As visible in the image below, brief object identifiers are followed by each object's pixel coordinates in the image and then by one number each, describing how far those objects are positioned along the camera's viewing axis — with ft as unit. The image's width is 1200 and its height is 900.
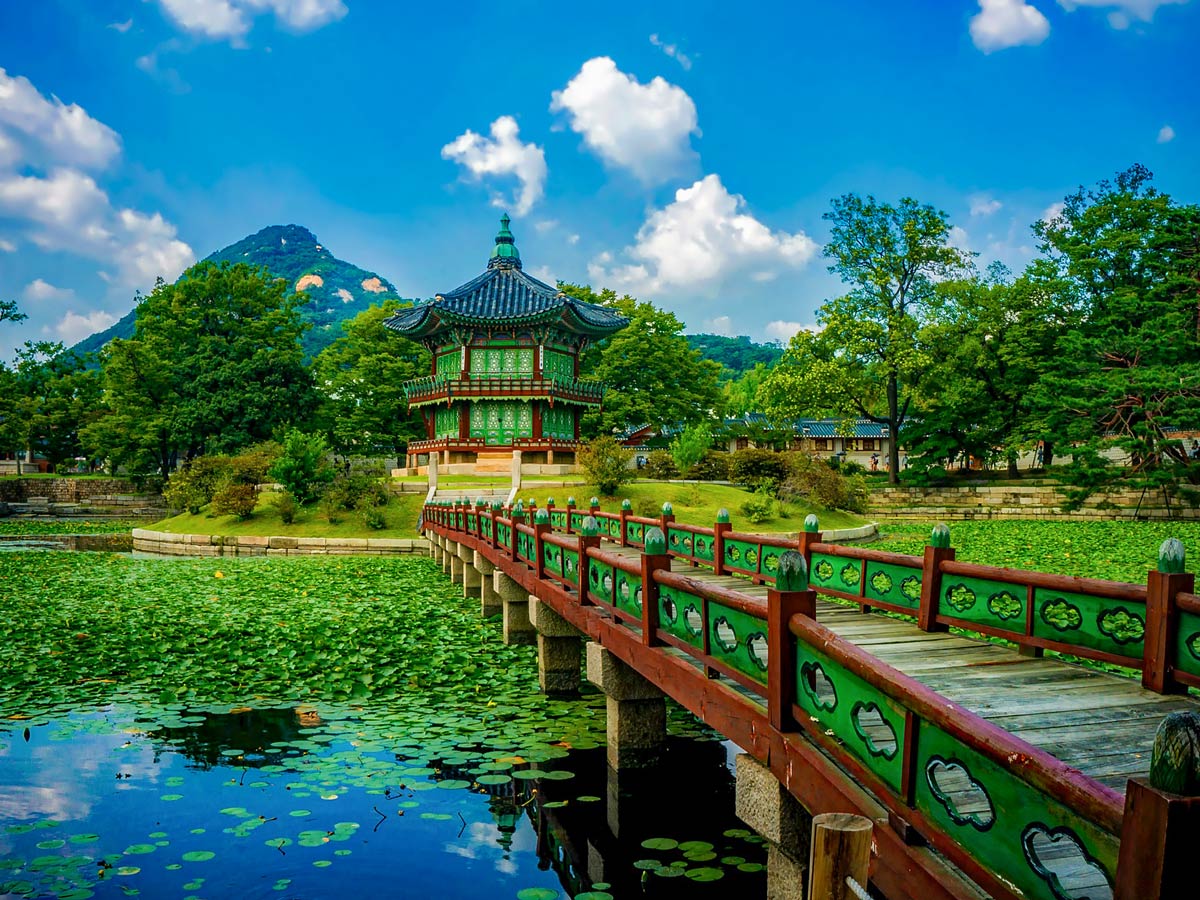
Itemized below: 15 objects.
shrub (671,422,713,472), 104.99
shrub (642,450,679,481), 109.40
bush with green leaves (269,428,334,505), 88.22
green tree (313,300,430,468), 142.82
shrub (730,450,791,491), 100.63
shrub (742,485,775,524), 84.43
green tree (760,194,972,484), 123.75
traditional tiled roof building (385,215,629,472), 124.16
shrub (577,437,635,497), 94.84
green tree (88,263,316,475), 135.85
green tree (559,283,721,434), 138.72
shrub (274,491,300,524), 87.25
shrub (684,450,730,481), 111.34
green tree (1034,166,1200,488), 93.50
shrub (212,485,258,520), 87.40
